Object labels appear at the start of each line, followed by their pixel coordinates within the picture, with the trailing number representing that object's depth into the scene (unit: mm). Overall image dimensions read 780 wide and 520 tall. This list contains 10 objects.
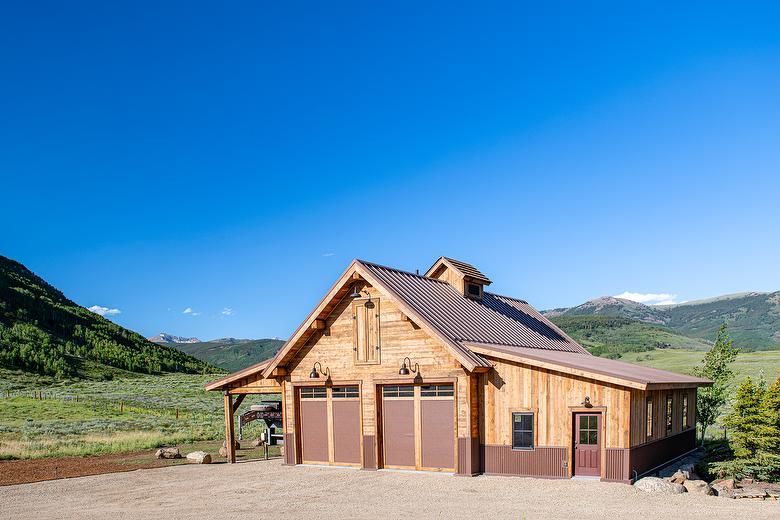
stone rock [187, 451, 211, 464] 25641
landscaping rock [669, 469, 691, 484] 18484
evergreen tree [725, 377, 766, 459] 19125
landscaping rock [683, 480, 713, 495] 17562
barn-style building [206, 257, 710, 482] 19297
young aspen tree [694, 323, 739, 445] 28406
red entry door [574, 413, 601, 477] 19156
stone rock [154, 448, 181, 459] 27031
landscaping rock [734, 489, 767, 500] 16969
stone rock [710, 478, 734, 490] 18033
